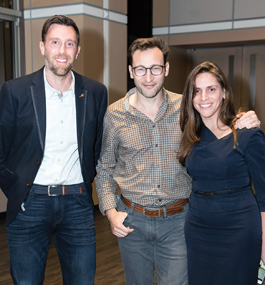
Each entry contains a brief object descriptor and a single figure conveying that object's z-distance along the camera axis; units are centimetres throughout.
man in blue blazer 208
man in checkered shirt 212
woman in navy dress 188
